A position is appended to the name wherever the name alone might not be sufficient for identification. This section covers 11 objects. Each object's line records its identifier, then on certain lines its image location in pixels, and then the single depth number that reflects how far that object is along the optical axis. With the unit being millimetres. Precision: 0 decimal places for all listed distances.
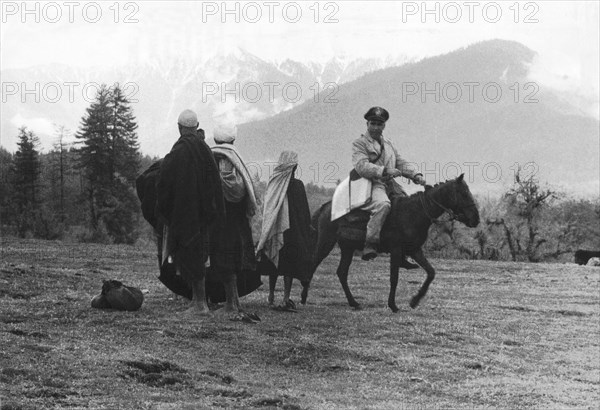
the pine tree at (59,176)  60334
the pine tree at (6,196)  52631
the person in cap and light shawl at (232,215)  11953
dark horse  12562
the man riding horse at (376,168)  12602
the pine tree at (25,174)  55469
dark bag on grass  12250
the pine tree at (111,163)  51969
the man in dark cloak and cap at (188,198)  11383
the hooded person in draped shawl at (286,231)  13078
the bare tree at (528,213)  44844
